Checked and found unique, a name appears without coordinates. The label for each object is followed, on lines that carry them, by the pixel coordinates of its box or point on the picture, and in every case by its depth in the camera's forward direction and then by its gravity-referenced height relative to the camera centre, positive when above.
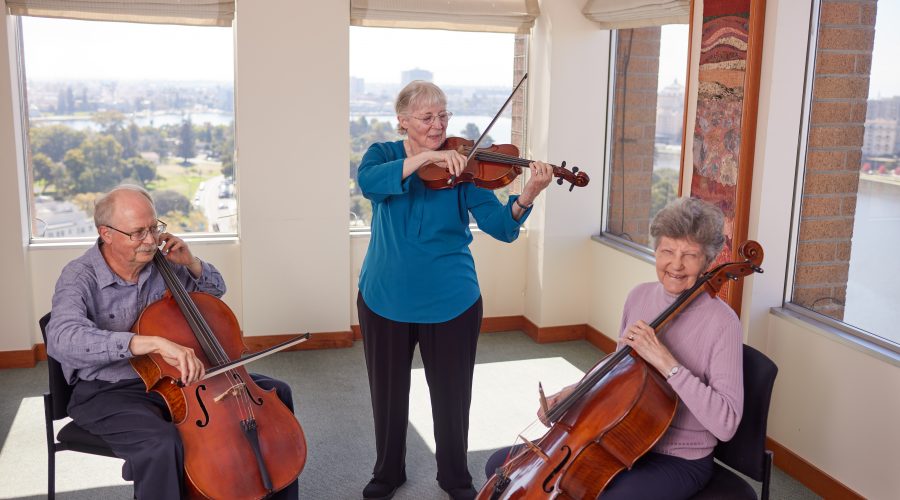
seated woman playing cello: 1.99 -0.55
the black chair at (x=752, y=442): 2.10 -0.78
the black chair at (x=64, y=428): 2.42 -0.90
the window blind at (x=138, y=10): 4.06 +0.51
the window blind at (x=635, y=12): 3.80 +0.56
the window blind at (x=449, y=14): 4.48 +0.59
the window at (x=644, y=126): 4.17 +0.02
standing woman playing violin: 2.67 -0.48
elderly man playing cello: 2.21 -0.60
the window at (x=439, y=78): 4.75 +0.26
